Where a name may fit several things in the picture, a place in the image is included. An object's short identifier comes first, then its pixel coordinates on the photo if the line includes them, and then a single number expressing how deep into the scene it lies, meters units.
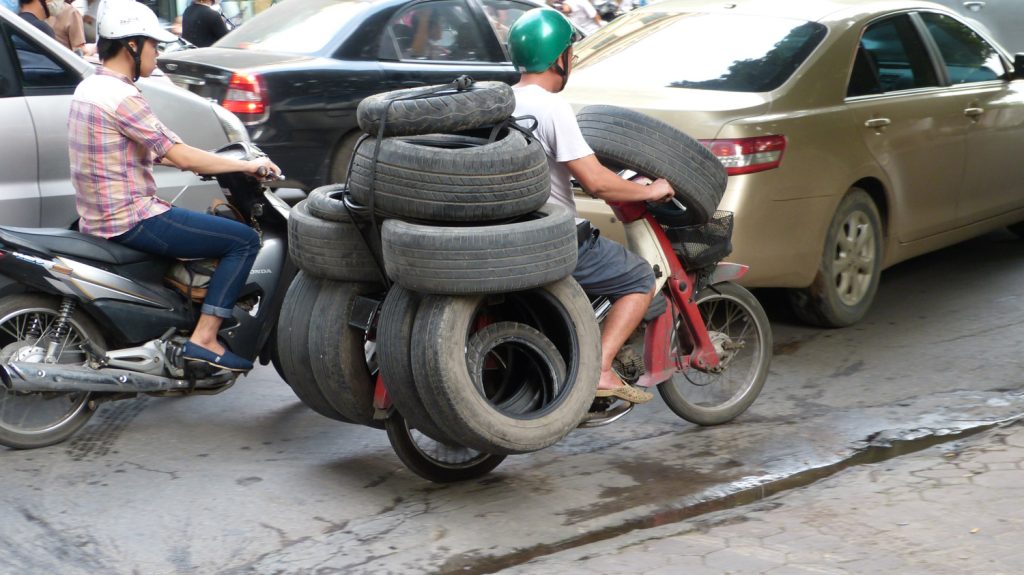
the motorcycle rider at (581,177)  4.55
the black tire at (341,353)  4.44
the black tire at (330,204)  4.45
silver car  5.92
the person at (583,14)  14.12
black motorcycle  4.88
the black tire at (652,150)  4.81
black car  8.46
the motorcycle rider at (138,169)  4.89
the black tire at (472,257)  3.99
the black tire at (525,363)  4.05
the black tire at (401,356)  4.15
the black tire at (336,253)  4.43
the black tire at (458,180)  4.04
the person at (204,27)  12.34
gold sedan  6.19
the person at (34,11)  9.95
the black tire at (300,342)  4.56
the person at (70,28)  11.38
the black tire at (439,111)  4.12
